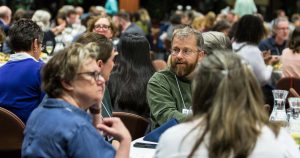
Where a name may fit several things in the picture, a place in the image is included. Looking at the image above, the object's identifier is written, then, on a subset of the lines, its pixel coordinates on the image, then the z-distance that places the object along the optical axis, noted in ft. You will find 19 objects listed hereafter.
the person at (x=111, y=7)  71.61
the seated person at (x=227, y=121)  10.18
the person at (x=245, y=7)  62.28
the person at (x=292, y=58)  32.67
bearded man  19.37
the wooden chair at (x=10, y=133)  18.97
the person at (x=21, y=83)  21.44
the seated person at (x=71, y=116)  11.66
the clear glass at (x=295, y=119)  16.48
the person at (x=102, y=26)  33.16
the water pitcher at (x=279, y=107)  17.25
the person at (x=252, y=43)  31.54
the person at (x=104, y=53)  16.30
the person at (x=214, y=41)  20.26
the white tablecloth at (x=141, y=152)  15.25
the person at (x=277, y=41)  44.51
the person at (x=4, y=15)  47.07
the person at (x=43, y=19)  47.06
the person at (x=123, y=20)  56.79
